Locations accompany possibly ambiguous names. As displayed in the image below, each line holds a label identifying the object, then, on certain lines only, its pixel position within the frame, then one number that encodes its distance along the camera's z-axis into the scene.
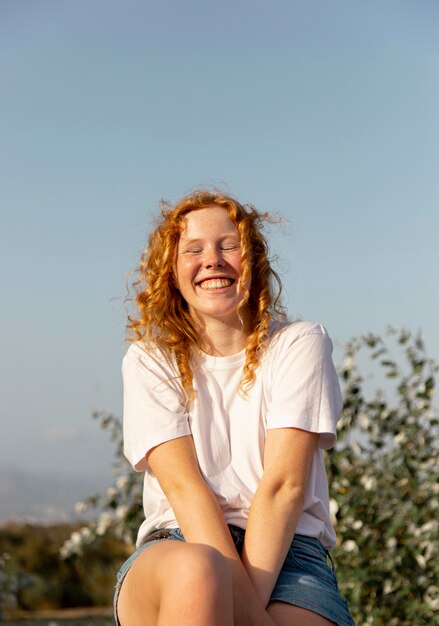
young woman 2.20
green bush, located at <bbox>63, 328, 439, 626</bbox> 4.09
